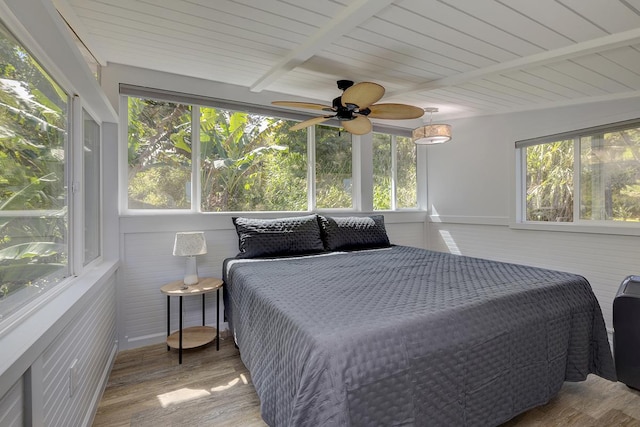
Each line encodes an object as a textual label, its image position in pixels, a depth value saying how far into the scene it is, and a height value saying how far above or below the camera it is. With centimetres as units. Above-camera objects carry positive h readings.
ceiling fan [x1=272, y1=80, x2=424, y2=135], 208 +80
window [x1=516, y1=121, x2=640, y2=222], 283 +40
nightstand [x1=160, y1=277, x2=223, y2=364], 241 -99
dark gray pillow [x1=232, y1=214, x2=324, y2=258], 272 -19
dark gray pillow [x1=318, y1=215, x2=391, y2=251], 310 -18
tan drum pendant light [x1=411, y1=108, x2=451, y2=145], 307 +81
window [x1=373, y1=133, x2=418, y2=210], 423 +60
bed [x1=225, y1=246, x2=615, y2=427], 111 -55
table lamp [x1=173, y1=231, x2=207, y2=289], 252 -27
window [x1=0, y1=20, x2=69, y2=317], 112 +16
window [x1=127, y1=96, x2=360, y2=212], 279 +55
